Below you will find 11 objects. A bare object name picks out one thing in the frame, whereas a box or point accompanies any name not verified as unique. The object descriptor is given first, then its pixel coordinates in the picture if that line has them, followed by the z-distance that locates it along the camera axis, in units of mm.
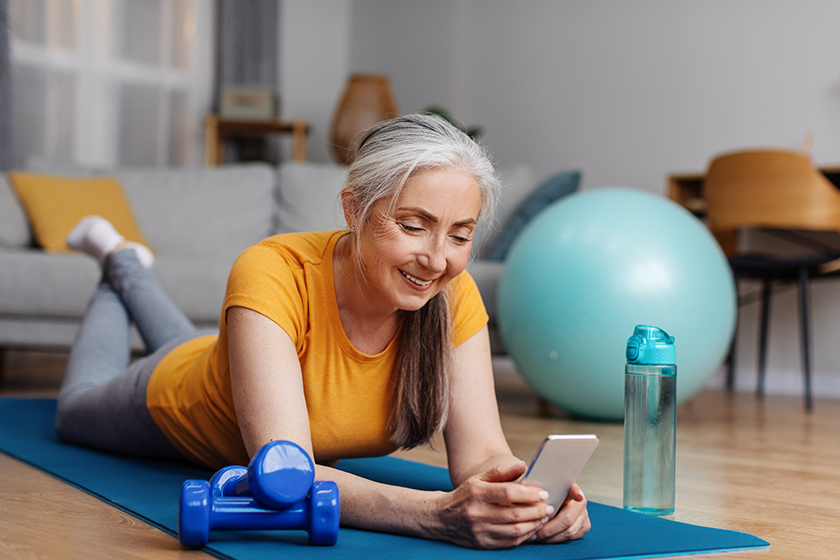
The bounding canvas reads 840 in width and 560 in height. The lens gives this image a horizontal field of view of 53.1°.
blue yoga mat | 1048
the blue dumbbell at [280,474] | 1000
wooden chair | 3064
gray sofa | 2928
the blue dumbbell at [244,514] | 1033
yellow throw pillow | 3463
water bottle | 1271
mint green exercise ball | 2305
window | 4719
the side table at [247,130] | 5230
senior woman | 1086
